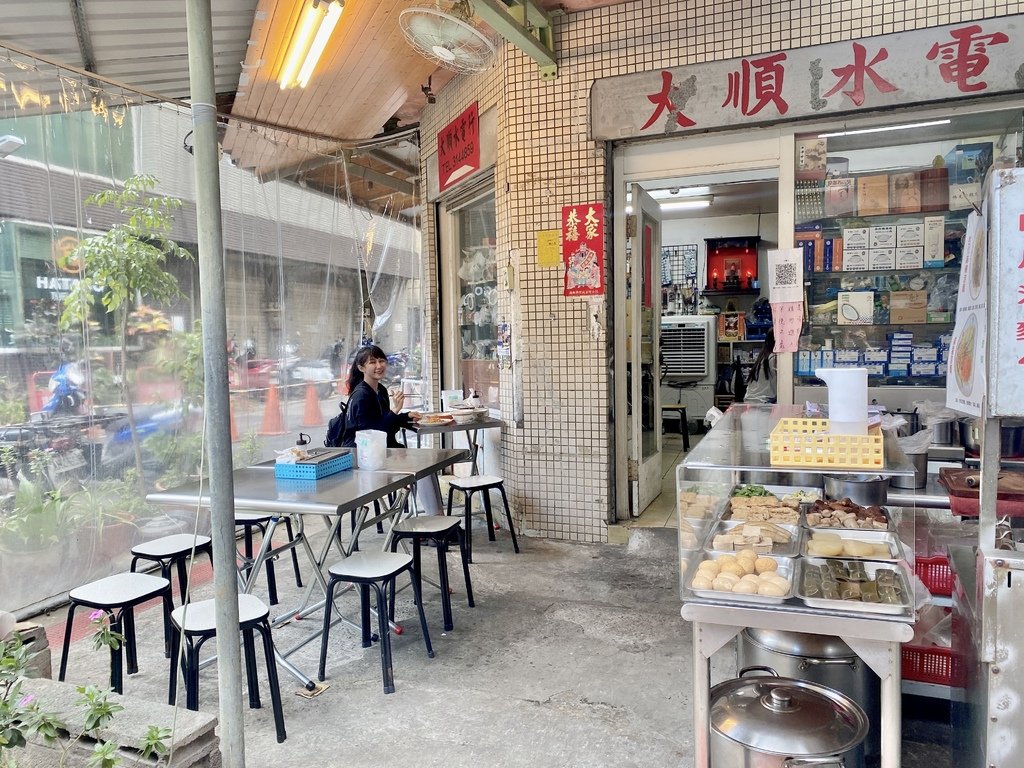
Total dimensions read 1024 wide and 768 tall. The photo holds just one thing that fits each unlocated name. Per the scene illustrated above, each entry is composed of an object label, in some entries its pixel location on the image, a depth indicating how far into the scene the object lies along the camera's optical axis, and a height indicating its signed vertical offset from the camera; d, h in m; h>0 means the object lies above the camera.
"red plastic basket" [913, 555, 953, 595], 2.71 -0.93
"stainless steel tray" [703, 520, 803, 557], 2.38 -0.73
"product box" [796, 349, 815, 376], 4.80 -0.13
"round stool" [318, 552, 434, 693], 3.02 -1.02
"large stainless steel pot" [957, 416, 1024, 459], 3.02 -0.45
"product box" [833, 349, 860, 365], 4.78 -0.09
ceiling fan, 3.63 +1.79
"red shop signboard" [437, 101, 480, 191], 5.75 +1.83
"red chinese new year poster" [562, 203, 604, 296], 5.09 +0.77
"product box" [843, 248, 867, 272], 4.71 +0.60
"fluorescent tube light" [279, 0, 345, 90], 3.89 +1.99
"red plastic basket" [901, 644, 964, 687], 2.63 -1.29
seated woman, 4.52 -0.34
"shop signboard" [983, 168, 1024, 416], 1.76 +0.14
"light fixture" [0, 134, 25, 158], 3.65 +1.18
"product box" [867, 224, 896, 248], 4.64 +0.75
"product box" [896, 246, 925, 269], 4.57 +0.59
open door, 5.41 -0.01
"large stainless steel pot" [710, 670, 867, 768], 1.79 -1.07
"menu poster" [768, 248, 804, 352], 4.71 +0.36
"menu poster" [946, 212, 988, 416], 1.92 +0.04
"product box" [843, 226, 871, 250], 4.70 +0.75
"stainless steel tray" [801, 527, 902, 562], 2.34 -0.72
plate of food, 5.05 -0.53
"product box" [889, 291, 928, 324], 4.61 +0.25
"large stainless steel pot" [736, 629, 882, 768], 2.33 -1.12
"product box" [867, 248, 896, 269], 4.65 +0.60
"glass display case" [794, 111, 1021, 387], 4.48 +0.71
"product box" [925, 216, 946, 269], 4.50 +0.68
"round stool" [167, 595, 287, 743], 2.62 -1.11
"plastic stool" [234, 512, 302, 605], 4.06 -1.08
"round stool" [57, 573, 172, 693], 2.88 -1.05
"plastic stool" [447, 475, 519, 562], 4.75 -0.98
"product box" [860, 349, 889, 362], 4.75 -0.09
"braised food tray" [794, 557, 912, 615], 1.95 -0.76
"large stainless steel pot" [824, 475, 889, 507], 2.77 -0.62
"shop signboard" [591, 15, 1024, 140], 3.99 +1.72
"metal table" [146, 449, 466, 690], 2.98 -0.66
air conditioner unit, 9.30 -0.01
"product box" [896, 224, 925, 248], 4.56 +0.74
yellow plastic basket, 2.22 -0.36
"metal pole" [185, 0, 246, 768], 1.91 -0.02
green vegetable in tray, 3.10 -0.69
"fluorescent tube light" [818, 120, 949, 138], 4.40 +1.44
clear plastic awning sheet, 3.78 +0.22
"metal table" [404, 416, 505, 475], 4.91 -0.58
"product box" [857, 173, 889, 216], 4.62 +1.03
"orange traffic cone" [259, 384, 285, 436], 5.69 -0.53
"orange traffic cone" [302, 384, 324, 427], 6.15 -0.54
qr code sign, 4.71 +0.50
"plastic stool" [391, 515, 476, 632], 3.65 -1.00
